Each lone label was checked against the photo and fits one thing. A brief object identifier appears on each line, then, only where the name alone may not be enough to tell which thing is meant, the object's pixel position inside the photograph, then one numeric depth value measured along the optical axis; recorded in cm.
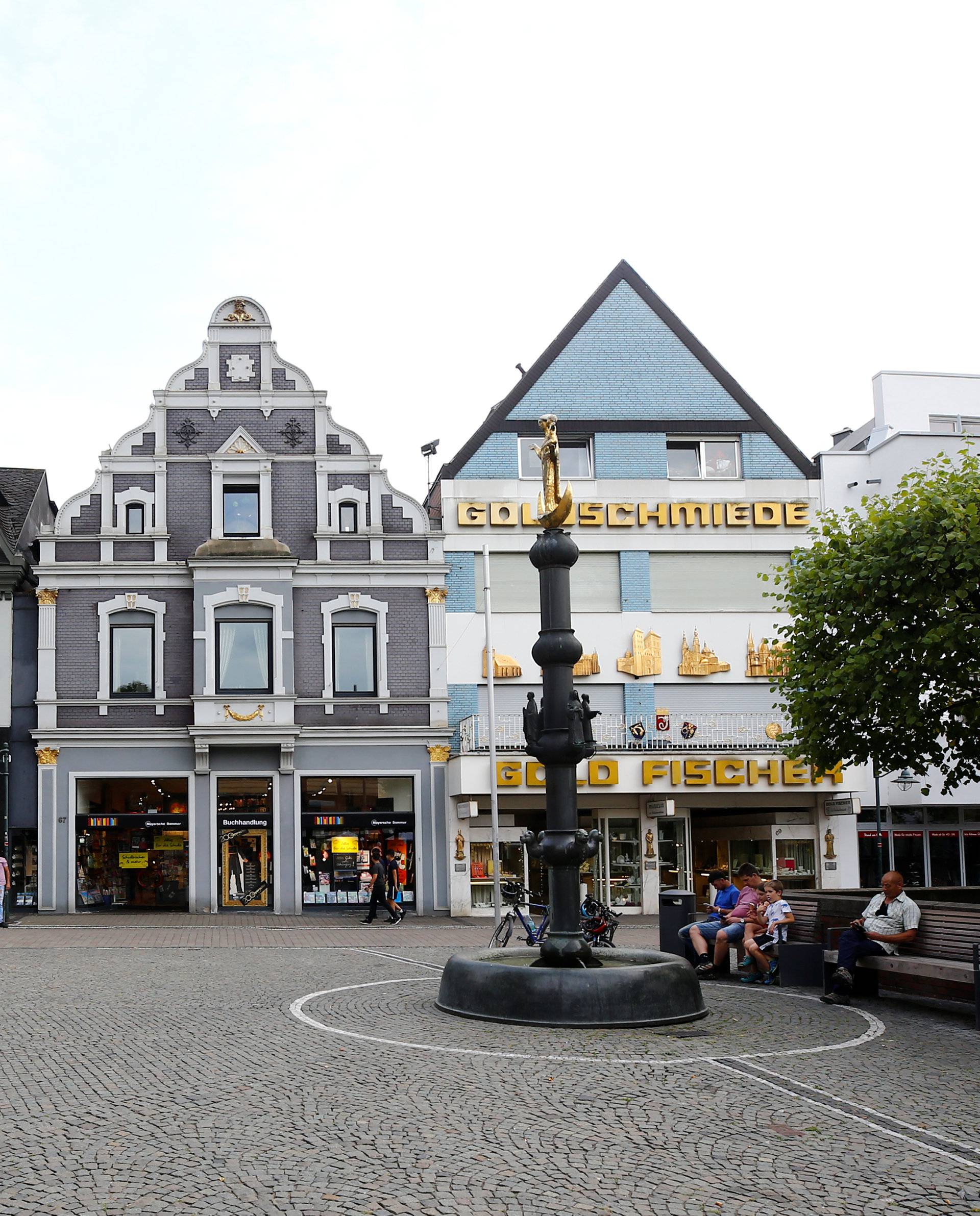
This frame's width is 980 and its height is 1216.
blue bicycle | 2205
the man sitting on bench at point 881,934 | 1552
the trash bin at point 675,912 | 1966
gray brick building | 3338
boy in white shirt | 1748
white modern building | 3709
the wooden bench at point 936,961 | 1420
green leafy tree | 2019
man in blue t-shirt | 1842
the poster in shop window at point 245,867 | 3350
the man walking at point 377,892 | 3088
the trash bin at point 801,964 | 1703
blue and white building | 3419
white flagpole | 3089
